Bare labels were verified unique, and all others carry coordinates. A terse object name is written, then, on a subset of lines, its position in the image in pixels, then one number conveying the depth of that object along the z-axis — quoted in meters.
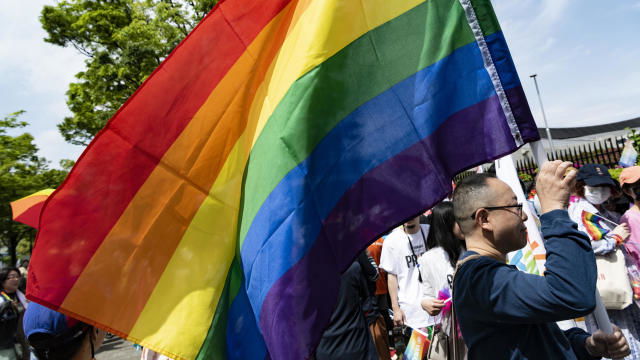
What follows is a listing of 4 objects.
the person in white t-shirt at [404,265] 5.30
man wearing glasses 1.90
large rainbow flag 2.33
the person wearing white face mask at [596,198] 4.75
